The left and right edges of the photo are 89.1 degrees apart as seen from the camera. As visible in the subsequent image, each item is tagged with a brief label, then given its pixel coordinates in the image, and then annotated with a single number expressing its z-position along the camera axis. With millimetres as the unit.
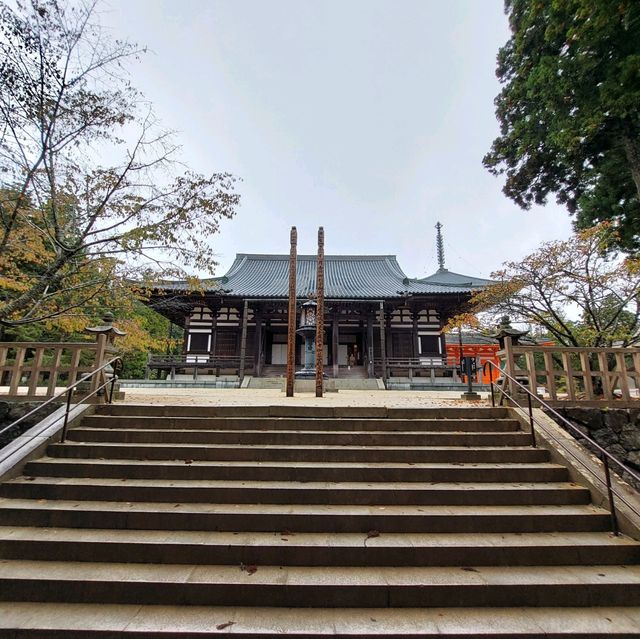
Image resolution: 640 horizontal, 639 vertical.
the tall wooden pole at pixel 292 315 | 8203
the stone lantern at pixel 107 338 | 5562
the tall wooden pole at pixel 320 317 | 8328
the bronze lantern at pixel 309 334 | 11203
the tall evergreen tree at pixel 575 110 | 6359
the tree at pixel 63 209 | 5534
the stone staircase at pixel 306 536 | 2236
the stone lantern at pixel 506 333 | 5725
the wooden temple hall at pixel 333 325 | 16391
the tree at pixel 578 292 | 7410
